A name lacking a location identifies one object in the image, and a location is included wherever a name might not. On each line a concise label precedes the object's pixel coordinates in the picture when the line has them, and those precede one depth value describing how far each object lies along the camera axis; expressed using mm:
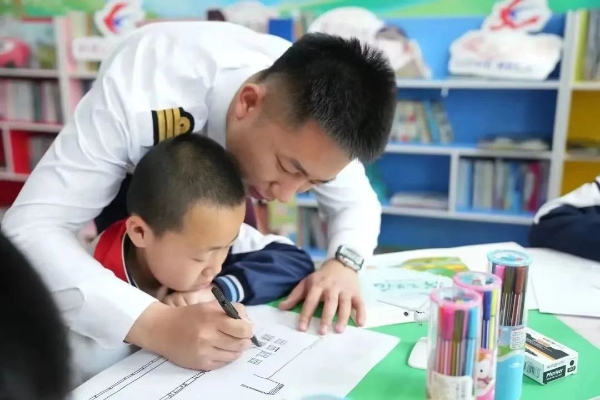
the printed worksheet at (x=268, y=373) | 823
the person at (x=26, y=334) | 315
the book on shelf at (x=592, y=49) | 2602
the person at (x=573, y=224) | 1321
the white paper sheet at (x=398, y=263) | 1061
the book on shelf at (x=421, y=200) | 2969
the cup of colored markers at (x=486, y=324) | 699
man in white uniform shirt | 962
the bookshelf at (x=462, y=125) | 2674
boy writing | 963
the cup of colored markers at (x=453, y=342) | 662
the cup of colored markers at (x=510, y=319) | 766
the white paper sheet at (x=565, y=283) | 1094
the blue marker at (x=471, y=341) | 662
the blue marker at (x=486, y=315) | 699
